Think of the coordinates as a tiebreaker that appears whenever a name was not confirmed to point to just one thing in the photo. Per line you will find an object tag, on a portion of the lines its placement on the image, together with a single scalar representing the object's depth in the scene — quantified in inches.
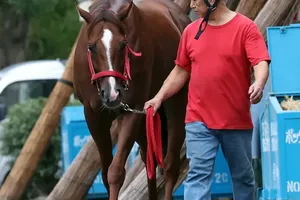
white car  1050.2
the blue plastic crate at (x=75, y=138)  785.1
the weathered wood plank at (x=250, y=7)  661.8
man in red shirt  451.2
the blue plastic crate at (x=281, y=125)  429.5
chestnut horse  514.4
